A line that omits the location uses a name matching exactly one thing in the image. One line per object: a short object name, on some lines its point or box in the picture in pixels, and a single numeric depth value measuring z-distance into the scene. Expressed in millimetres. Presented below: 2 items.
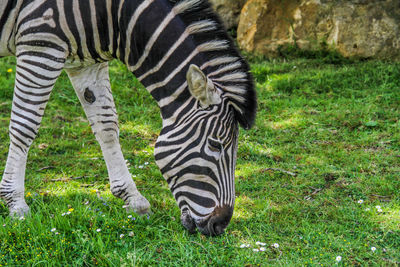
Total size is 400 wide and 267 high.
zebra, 6844
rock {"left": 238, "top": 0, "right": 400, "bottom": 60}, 16500
